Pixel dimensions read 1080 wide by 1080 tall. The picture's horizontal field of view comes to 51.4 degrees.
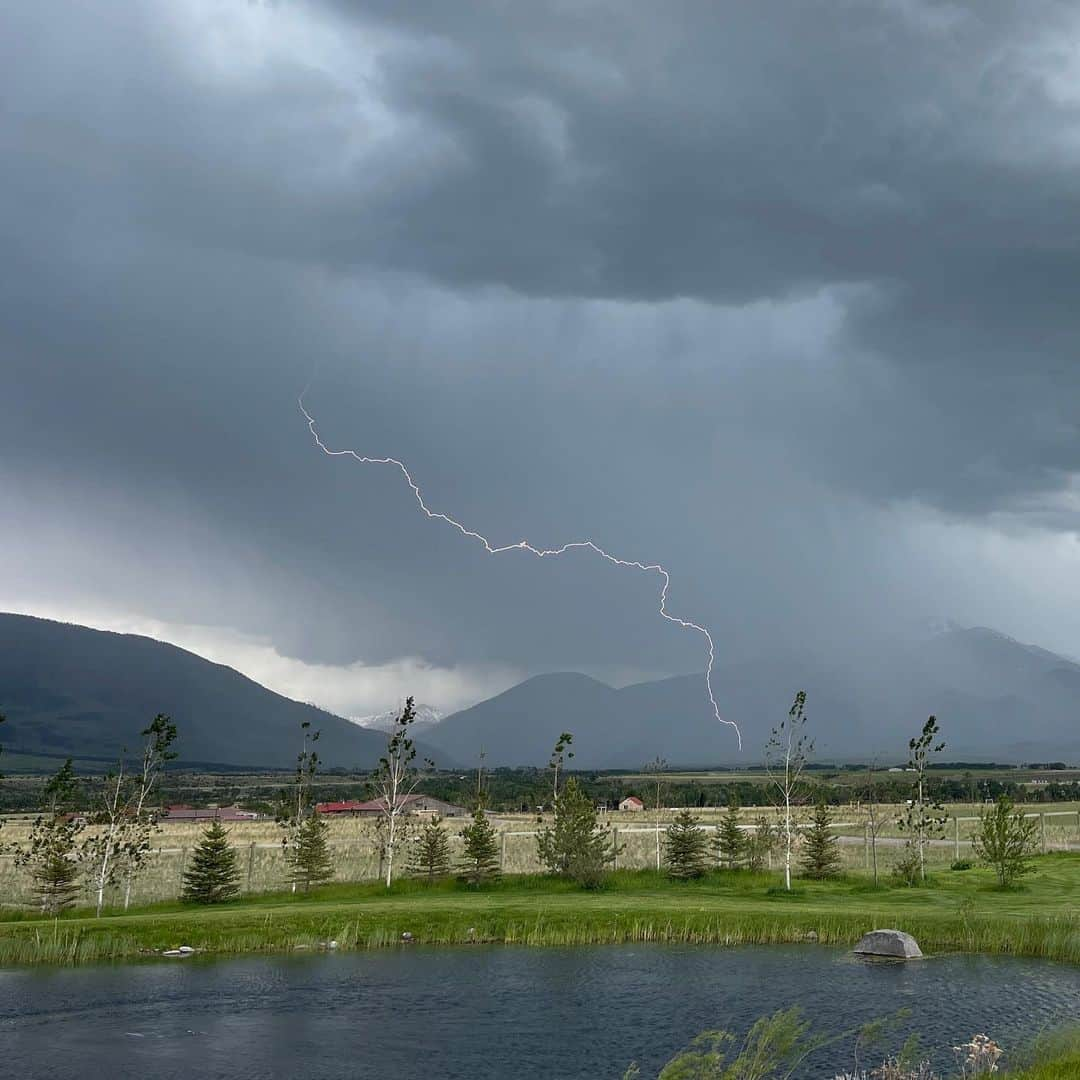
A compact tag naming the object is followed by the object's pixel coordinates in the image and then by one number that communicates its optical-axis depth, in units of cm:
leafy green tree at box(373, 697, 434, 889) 6184
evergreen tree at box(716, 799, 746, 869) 6062
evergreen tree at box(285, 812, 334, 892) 5600
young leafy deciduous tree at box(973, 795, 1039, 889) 5316
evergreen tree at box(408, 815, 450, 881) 5822
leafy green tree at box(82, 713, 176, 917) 5129
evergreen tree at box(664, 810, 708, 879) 5775
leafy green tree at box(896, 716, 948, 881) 5803
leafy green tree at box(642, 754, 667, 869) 7538
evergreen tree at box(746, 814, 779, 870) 6084
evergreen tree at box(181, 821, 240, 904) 5269
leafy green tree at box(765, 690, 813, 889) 5553
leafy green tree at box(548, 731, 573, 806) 6238
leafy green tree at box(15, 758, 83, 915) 5006
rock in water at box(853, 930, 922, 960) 3800
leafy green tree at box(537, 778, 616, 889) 5569
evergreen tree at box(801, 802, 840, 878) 5903
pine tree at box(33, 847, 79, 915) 4991
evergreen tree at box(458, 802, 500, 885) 5694
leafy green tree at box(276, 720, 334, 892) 5600
